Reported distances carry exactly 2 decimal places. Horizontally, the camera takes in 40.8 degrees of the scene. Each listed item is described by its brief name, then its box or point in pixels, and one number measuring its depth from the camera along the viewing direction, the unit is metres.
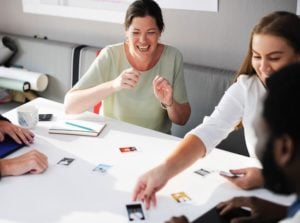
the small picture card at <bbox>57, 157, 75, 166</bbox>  1.45
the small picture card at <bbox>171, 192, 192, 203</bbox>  1.23
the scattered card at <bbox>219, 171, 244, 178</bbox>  1.36
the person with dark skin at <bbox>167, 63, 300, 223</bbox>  0.58
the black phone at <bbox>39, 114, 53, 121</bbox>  1.83
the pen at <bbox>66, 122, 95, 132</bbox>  1.70
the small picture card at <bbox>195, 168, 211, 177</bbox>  1.37
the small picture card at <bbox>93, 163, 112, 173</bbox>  1.40
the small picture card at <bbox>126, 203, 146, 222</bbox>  1.14
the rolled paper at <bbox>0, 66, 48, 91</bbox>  2.87
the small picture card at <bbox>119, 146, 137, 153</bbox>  1.55
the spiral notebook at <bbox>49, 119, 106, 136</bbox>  1.68
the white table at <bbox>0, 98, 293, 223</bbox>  1.17
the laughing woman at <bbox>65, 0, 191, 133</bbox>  1.89
